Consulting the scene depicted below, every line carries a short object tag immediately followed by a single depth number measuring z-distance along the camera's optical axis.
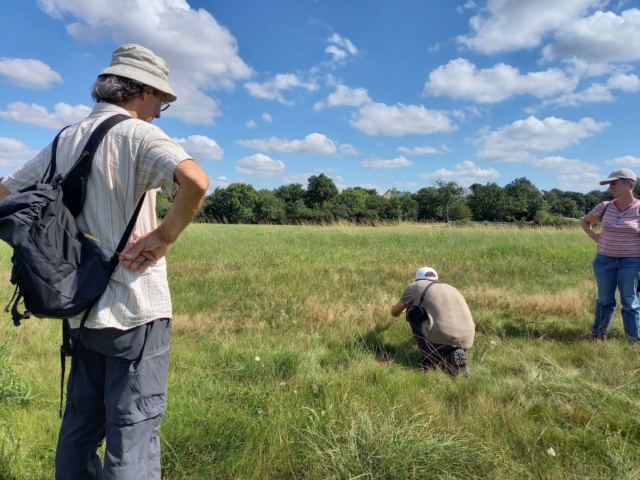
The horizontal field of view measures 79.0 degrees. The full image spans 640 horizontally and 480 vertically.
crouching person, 3.78
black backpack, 1.42
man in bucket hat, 1.54
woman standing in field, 4.50
